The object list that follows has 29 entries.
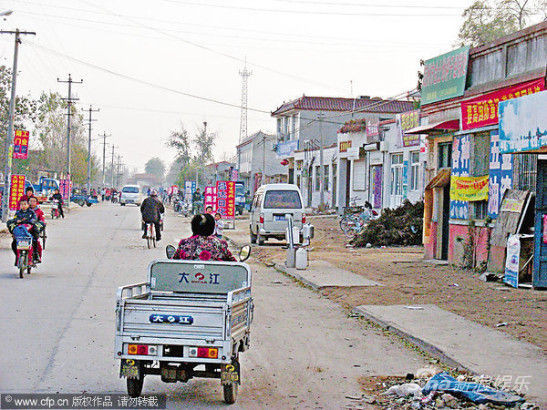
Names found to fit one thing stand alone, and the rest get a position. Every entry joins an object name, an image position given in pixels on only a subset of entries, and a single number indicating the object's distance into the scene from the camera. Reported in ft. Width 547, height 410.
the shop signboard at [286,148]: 211.00
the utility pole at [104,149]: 445.78
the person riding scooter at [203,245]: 27.96
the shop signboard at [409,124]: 119.14
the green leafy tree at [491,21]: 156.97
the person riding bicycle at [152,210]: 88.28
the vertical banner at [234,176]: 243.68
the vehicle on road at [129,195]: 260.58
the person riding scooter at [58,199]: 136.28
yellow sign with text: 64.23
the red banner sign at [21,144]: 140.36
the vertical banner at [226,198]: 132.77
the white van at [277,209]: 97.19
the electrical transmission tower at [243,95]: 264.52
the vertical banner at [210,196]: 134.00
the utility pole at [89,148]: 307.21
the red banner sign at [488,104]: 54.24
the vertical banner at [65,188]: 214.48
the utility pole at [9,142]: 133.28
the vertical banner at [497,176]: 59.82
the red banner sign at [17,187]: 139.23
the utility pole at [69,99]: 226.99
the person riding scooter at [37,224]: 58.54
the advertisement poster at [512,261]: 55.06
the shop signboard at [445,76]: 69.77
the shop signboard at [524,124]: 44.91
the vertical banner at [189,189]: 204.38
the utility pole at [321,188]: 182.54
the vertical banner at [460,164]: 67.77
